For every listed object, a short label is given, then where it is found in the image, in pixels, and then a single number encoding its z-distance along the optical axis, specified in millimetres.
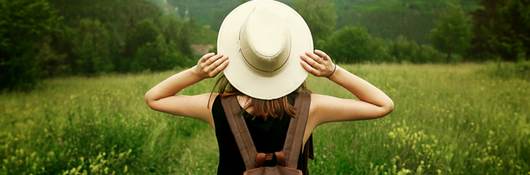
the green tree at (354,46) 46438
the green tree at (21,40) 14250
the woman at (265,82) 1974
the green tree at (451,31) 42028
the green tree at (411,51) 43197
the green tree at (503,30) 18219
